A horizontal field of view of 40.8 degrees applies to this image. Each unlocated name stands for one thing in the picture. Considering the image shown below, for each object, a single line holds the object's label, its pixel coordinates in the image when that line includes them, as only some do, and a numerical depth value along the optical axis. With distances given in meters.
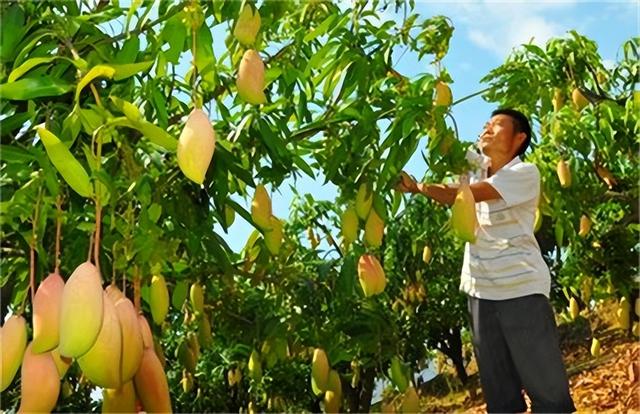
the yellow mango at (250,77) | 1.42
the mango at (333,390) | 3.01
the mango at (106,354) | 1.00
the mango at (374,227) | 1.87
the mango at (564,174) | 3.40
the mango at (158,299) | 1.69
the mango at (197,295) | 2.55
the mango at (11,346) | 1.12
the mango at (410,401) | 2.73
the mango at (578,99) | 3.47
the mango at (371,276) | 2.15
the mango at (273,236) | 2.01
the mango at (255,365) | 3.12
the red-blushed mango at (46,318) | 1.04
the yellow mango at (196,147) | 1.08
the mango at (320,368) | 2.81
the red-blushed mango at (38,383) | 1.07
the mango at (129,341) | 1.04
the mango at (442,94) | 1.78
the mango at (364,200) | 1.78
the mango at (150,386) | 1.13
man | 2.09
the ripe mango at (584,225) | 3.86
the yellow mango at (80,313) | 0.96
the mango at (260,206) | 1.93
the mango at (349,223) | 1.89
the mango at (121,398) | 1.12
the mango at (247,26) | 1.41
